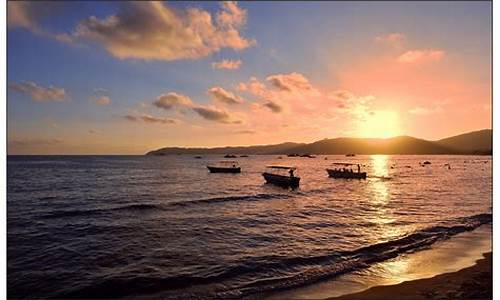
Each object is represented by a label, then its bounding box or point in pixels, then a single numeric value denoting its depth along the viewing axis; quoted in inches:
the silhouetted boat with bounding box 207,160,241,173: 4042.8
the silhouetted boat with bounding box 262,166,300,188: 2458.2
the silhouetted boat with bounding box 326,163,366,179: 3139.8
